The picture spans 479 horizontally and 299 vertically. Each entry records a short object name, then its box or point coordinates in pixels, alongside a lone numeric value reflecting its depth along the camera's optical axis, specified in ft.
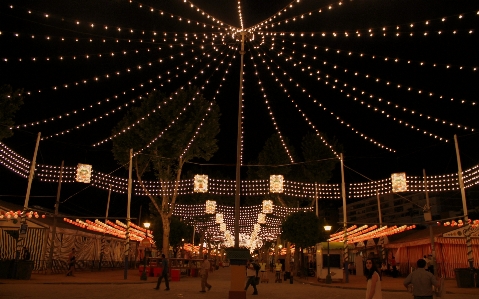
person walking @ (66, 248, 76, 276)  79.52
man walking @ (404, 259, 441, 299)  23.81
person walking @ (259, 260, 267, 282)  84.95
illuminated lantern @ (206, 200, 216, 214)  114.73
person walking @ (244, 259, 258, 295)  54.65
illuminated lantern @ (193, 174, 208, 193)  83.15
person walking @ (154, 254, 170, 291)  57.11
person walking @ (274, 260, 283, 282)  88.02
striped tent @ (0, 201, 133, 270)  81.41
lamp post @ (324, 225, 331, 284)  79.34
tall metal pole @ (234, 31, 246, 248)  43.04
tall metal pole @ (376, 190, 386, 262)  117.13
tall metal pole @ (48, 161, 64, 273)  86.79
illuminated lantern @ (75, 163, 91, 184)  75.46
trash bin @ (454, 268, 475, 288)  64.39
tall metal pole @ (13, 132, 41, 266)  65.92
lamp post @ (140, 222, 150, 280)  78.43
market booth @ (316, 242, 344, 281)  82.79
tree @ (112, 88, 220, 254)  93.45
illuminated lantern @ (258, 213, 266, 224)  148.27
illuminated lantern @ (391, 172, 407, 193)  75.66
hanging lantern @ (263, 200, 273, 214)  114.62
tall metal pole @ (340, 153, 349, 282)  83.10
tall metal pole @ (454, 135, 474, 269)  65.82
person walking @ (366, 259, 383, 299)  23.90
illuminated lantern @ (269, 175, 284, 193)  86.22
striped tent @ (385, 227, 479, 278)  86.33
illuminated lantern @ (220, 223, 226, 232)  178.81
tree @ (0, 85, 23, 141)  69.82
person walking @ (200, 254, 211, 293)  55.06
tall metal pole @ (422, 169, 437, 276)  74.79
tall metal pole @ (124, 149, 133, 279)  77.40
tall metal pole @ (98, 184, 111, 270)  116.31
